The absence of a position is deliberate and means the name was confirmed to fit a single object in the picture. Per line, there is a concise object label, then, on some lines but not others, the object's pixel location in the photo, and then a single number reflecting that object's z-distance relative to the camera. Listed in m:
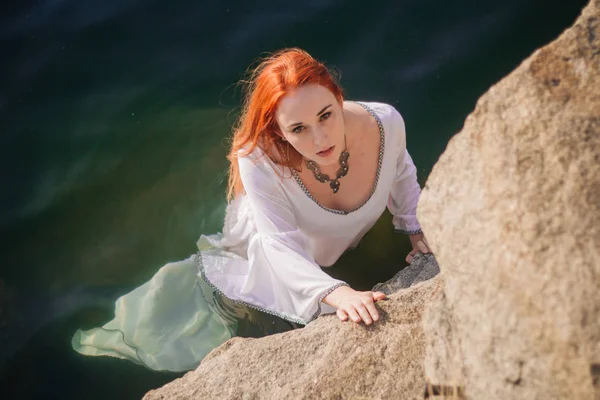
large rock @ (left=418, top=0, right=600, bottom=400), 1.19
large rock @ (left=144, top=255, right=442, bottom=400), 1.83
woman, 2.49
